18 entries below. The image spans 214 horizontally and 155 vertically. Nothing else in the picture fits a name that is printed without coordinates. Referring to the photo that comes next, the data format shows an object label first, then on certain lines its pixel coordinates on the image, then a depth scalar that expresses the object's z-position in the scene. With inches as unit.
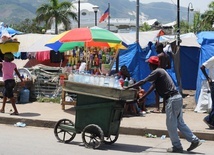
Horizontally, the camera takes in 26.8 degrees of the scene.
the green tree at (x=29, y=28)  2548.2
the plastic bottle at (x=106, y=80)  323.4
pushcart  314.2
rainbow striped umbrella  474.3
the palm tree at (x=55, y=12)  1958.7
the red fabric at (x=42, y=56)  738.2
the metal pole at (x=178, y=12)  761.9
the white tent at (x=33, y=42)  651.3
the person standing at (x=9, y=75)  444.8
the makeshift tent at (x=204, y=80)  476.1
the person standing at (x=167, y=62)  451.2
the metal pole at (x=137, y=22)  572.2
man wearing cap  307.0
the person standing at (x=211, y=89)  384.2
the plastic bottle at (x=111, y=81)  321.7
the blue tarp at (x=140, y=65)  523.8
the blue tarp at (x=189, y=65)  692.1
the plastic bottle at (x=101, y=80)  325.4
